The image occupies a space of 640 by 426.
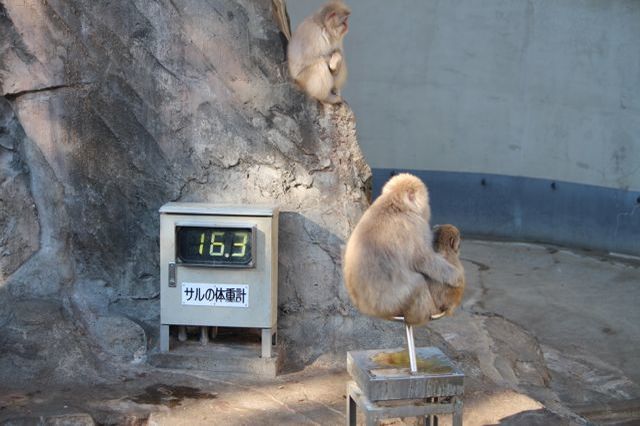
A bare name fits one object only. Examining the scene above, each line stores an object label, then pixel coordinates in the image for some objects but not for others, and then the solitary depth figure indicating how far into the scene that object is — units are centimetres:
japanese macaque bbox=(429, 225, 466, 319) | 434
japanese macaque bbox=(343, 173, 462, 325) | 426
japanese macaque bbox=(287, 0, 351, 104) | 623
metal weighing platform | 437
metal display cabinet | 572
